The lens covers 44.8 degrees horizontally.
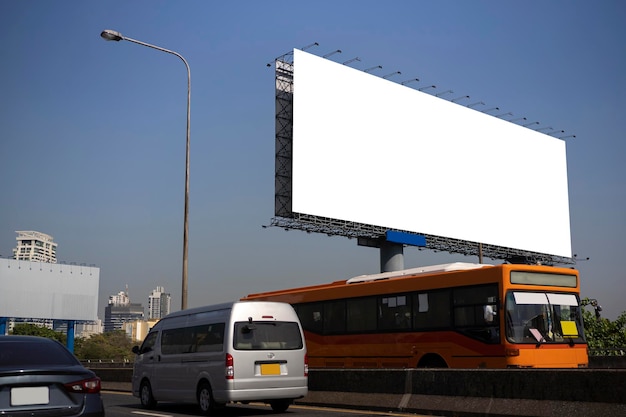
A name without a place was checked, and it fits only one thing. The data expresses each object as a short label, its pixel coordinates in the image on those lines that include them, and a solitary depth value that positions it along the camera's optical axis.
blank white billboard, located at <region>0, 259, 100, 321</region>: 95.19
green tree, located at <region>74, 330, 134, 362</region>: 159.00
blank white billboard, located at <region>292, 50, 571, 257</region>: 52.19
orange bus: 17.17
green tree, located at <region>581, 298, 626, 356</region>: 44.27
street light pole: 23.66
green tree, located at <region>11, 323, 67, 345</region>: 129.12
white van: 13.91
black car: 7.70
